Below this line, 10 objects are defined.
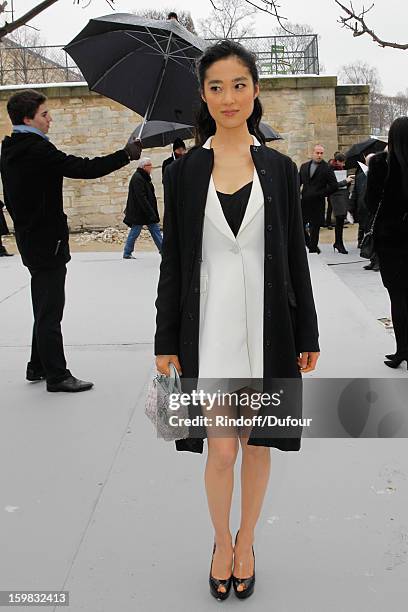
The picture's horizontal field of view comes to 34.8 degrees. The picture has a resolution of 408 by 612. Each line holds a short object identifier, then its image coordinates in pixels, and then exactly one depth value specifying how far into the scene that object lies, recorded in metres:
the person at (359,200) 8.43
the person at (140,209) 10.29
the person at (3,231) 11.16
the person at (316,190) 11.03
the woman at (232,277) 2.04
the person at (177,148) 8.28
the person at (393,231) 4.41
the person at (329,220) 16.14
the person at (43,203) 3.86
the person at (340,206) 11.06
